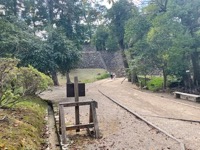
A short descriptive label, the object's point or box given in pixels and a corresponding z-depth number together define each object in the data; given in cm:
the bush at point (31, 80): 844
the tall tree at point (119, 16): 2667
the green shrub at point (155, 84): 1966
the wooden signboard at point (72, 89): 695
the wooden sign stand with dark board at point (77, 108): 648
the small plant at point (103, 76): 3632
